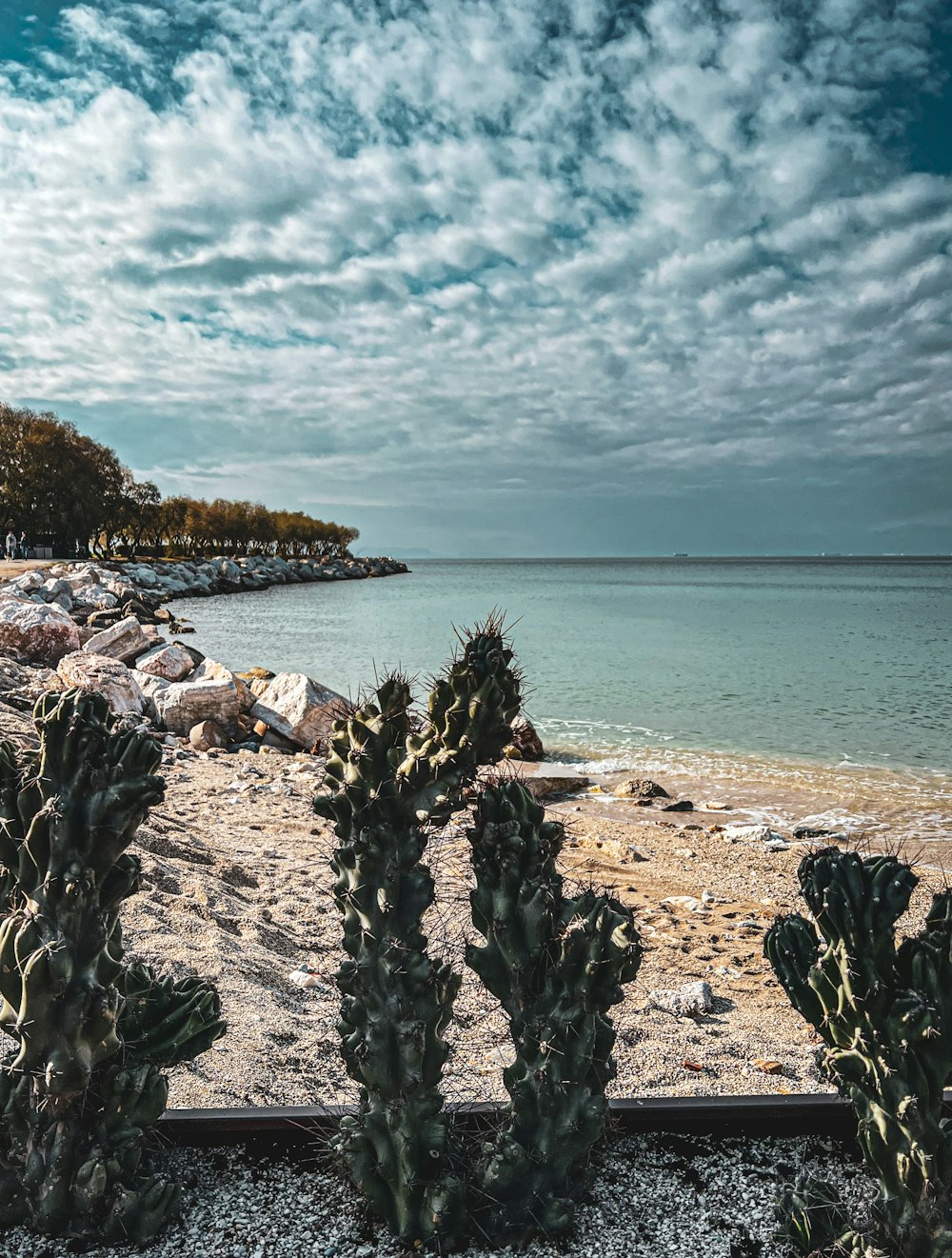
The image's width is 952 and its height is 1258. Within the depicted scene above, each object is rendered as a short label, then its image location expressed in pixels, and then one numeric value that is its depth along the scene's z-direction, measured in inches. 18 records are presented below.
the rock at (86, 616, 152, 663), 737.6
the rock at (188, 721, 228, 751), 496.1
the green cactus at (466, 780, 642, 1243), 93.4
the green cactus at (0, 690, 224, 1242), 86.7
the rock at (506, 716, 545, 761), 534.9
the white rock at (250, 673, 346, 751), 524.7
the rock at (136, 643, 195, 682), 679.7
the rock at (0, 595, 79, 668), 673.0
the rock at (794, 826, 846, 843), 394.5
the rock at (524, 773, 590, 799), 467.5
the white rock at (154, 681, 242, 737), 525.0
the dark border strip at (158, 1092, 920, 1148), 108.4
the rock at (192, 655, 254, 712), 547.5
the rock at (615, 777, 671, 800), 462.0
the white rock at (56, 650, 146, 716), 506.0
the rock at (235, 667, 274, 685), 698.8
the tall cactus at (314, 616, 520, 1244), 93.3
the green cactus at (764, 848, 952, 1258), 84.4
